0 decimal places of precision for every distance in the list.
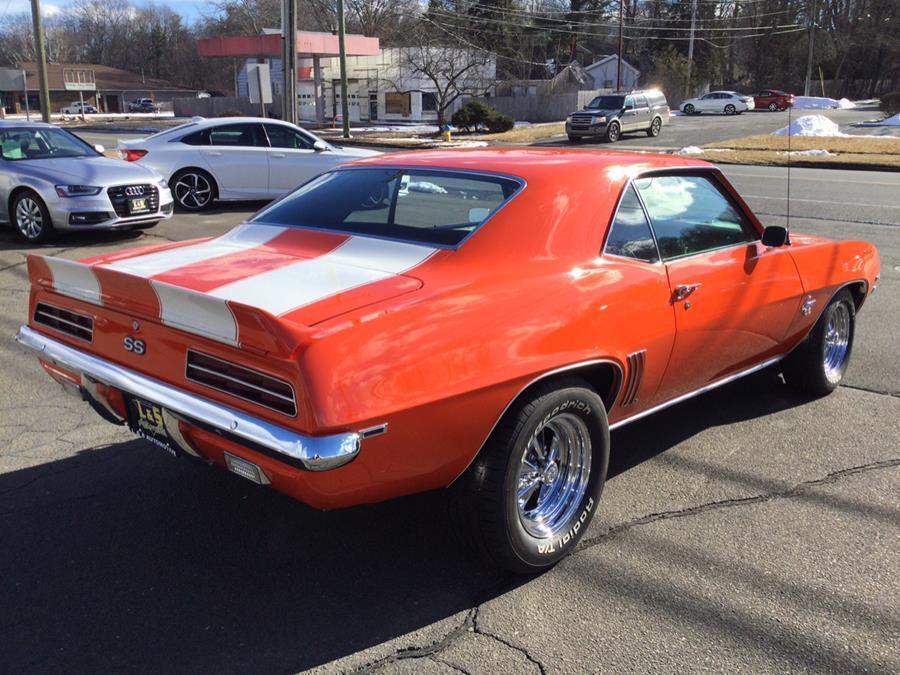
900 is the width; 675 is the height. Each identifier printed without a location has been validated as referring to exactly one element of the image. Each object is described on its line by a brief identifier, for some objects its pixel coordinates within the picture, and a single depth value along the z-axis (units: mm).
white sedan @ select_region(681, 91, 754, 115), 51094
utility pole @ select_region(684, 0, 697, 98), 62997
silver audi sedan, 9633
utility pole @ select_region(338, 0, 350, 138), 28172
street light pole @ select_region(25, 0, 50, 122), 22719
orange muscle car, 2504
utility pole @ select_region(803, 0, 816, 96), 63538
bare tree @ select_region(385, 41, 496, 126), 39438
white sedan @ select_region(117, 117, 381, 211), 12562
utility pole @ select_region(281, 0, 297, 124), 20312
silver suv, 30656
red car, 54531
